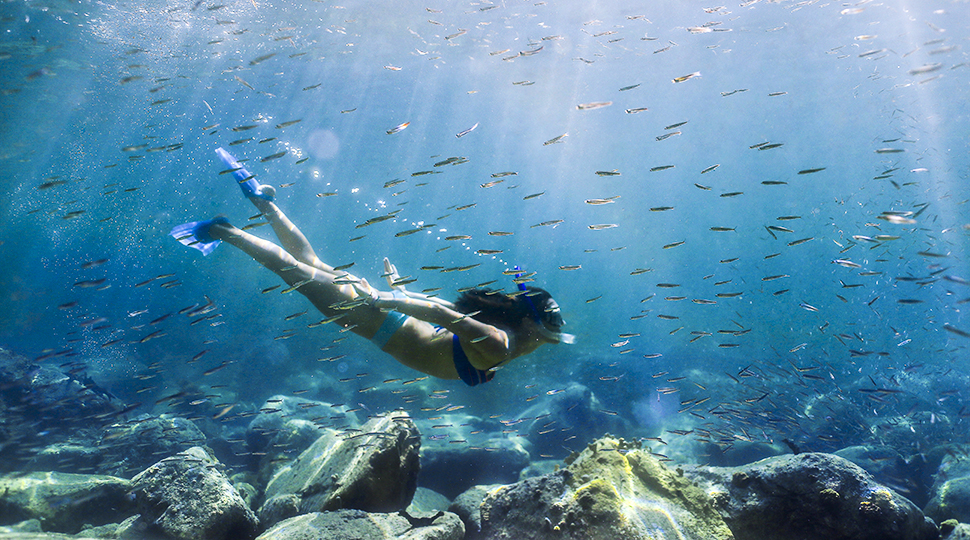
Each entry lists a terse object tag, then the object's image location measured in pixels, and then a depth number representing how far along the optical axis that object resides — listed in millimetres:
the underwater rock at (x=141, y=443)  8867
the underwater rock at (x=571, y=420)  12750
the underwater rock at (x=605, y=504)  3152
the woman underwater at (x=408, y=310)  3720
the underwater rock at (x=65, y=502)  5555
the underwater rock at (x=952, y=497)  6887
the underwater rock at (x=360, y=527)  3447
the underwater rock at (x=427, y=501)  6573
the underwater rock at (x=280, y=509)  4832
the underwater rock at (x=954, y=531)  3838
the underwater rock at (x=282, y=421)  10328
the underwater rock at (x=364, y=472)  4590
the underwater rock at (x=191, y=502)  4098
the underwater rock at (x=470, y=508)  5113
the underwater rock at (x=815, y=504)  3621
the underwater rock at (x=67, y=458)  8672
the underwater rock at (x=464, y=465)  9273
